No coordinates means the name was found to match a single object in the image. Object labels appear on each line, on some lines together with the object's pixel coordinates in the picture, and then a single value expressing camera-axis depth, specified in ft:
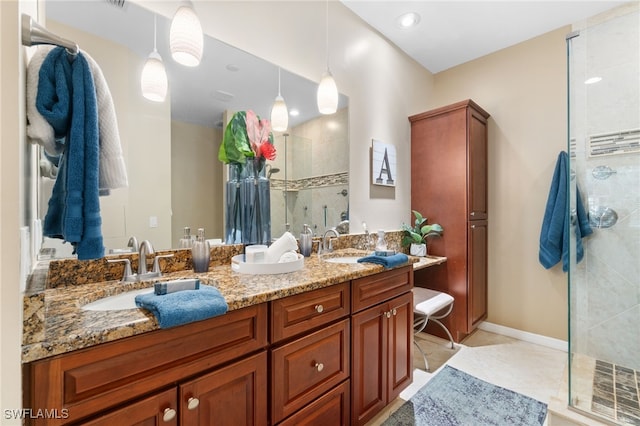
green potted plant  8.36
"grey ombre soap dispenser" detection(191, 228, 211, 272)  4.14
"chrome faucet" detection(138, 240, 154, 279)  3.74
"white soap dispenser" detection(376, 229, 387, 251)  7.33
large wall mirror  3.75
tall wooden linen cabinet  7.89
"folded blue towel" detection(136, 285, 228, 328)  2.35
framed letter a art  7.79
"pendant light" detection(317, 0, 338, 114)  5.88
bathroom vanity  2.07
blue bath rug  5.03
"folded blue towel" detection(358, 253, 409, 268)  4.78
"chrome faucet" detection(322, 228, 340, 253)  6.31
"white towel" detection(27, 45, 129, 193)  2.56
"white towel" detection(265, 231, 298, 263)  4.43
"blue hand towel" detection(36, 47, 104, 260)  2.35
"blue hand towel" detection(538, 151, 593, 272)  7.24
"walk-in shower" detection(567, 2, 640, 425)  6.11
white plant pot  8.36
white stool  6.65
